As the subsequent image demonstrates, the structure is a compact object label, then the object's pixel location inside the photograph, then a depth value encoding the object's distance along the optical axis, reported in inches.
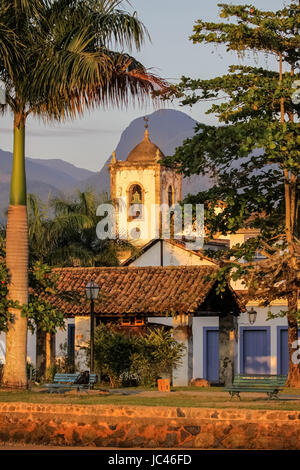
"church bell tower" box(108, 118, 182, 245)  3223.4
